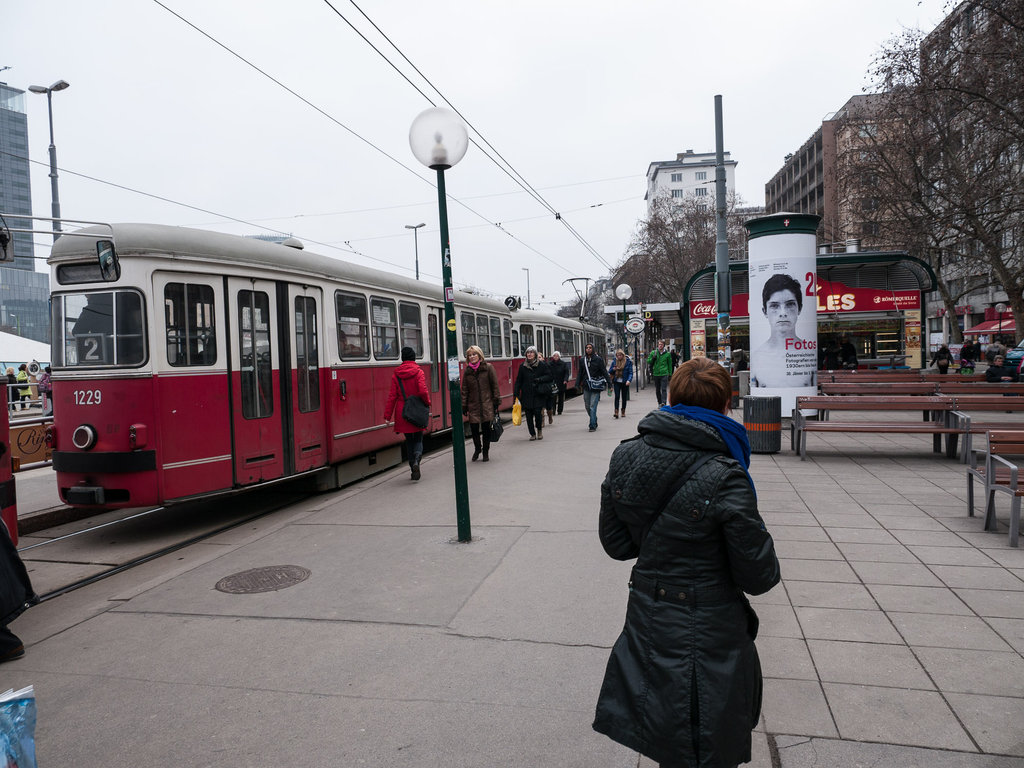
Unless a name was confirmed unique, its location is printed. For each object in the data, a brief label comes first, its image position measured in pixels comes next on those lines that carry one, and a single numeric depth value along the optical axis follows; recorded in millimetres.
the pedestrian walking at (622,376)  17647
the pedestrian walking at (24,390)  25375
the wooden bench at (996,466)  6695
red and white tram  7301
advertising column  13141
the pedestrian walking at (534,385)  14664
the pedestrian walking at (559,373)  17883
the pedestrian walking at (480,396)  12250
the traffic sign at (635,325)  24328
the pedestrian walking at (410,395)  10484
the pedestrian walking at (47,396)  19922
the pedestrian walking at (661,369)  18438
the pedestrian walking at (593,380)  16000
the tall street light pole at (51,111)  19734
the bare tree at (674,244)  52309
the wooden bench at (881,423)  10469
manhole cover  5836
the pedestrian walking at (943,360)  20812
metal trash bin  11742
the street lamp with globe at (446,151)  6867
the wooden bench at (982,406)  10063
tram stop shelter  21406
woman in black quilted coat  2385
